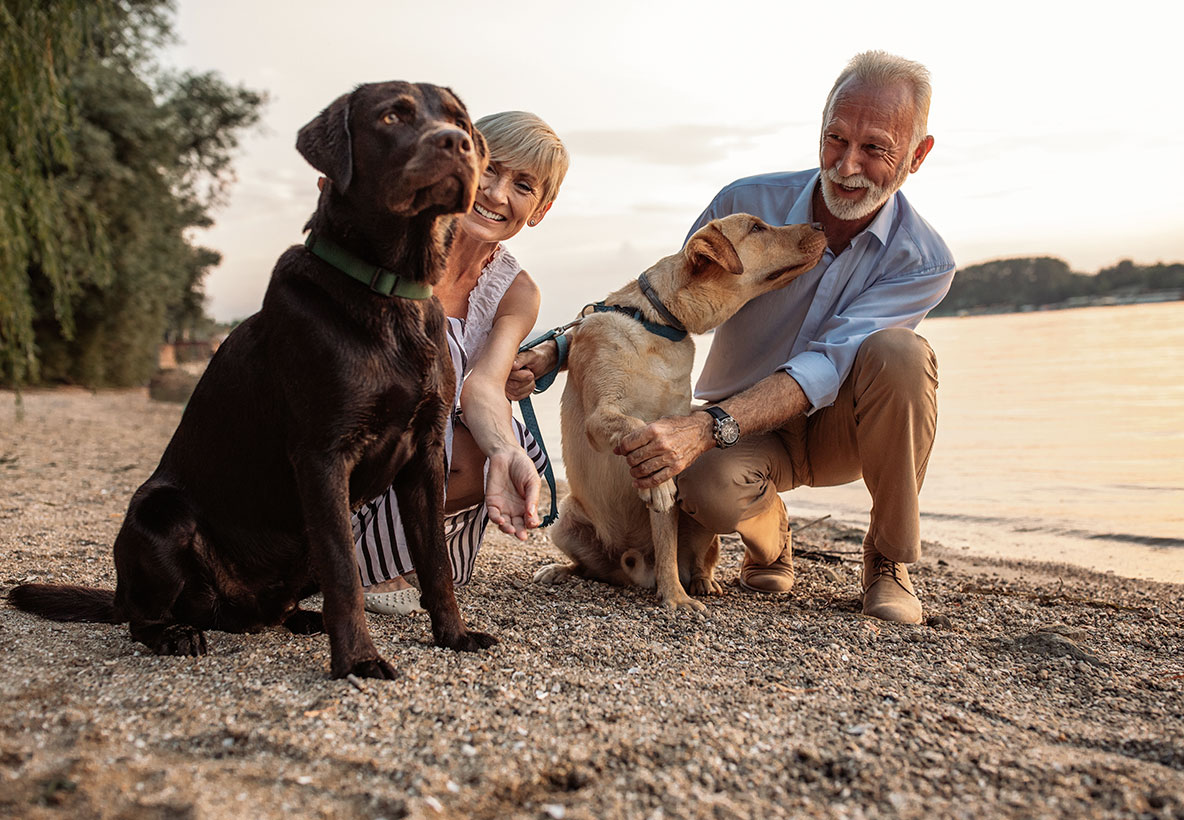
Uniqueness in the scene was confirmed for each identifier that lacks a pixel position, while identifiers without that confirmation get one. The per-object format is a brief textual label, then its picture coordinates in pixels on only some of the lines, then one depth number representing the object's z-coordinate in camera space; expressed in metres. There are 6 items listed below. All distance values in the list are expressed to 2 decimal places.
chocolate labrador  2.41
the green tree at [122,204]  8.05
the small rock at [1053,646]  2.99
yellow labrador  3.81
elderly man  3.64
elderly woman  3.45
